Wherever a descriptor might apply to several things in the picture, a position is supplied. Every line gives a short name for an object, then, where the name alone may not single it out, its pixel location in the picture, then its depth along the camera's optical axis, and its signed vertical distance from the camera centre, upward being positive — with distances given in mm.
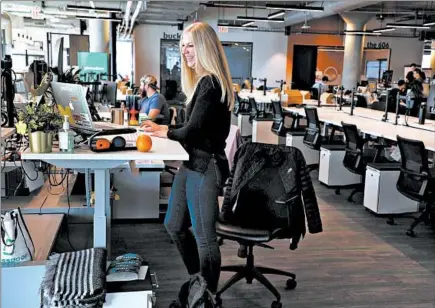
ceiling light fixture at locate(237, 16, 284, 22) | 12702 +1311
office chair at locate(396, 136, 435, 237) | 4172 -822
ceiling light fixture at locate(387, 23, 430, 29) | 13163 +1294
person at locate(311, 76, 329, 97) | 9758 -286
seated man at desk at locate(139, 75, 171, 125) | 5801 -453
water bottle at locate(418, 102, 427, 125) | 6289 -466
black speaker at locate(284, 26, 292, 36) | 17625 +1435
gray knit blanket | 2217 -974
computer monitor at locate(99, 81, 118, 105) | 6793 -368
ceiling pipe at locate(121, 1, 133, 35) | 12438 +1406
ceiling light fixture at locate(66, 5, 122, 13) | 11320 +1260
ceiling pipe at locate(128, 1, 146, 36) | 12480 +1420
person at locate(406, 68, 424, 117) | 6867 -283
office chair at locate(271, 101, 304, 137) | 7921 -795
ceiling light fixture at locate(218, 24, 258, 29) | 15385 +1343
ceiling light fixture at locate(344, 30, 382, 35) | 14740 +1233
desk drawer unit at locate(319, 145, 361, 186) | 6105 -1162
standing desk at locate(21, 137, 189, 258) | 2229 -420
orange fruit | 2332 -356
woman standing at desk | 2494 -366
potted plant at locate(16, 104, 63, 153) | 2236 -294
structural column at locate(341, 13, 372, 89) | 15977 +614
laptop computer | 2584 -219
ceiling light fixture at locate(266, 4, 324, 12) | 9882 +1340
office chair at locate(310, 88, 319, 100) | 12782 -560
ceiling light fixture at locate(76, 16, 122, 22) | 13266 +1235
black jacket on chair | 3004 -658
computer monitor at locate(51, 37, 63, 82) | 4249 +19
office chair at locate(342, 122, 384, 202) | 5320 -842
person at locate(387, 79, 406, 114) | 9250 -456
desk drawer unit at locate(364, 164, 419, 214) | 4930 -1164
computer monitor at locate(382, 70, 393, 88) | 14873 -65
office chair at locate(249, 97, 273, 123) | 9516 -835
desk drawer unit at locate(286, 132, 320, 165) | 7246 -1068
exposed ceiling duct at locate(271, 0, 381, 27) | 12118 +1661
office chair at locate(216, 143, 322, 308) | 2936 -876
